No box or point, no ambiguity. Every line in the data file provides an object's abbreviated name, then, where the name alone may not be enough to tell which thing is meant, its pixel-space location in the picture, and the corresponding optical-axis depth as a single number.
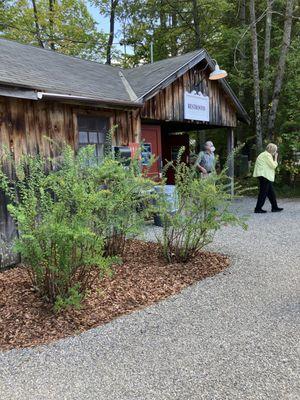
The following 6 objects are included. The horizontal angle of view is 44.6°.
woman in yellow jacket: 9.29
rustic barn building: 6.10
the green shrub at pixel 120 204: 4.71
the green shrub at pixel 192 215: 5.24
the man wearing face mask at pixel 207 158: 9.31
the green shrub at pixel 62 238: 3.63
